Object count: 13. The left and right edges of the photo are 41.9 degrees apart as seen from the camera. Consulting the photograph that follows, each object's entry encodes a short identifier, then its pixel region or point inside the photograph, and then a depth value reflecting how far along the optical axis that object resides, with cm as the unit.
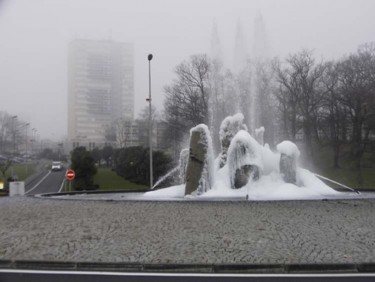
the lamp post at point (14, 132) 9138
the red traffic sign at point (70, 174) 3354
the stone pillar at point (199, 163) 2044
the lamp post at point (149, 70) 3253
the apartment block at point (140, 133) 7429
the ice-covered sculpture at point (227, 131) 2266
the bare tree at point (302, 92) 6172
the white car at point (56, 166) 8495
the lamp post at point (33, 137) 10622
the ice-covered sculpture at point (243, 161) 2061
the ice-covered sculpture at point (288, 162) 2142
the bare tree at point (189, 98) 5847
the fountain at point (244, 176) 2016
